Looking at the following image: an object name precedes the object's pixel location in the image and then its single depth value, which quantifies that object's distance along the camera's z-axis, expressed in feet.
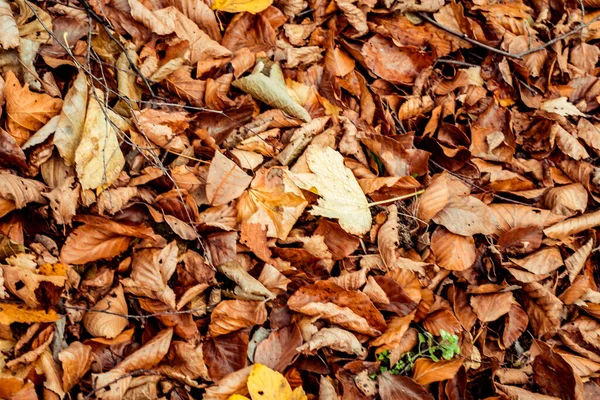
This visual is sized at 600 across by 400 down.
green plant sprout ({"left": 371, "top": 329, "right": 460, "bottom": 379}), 3.64
